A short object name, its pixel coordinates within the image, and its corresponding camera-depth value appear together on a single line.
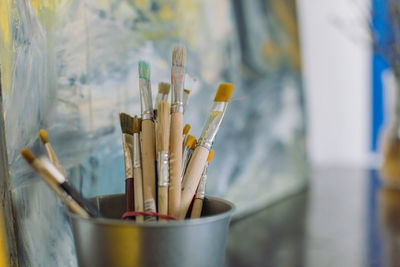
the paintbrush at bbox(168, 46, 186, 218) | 0.38
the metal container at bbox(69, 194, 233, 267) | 0.33
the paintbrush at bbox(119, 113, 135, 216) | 0.39
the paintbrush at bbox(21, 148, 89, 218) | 0.33
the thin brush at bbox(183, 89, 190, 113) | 0.43
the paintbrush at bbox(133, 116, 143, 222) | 0.38
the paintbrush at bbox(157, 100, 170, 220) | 0.38
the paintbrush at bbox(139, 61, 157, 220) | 0.38
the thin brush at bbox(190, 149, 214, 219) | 0.40
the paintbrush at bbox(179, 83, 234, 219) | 0.39
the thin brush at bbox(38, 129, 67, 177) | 0.38
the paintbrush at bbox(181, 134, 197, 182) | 0.41
